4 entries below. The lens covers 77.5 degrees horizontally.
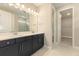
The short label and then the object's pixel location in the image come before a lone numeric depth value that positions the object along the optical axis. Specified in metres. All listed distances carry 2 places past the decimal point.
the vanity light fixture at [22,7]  1.69
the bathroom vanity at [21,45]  0.98
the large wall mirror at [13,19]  1.38
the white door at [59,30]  2.79
